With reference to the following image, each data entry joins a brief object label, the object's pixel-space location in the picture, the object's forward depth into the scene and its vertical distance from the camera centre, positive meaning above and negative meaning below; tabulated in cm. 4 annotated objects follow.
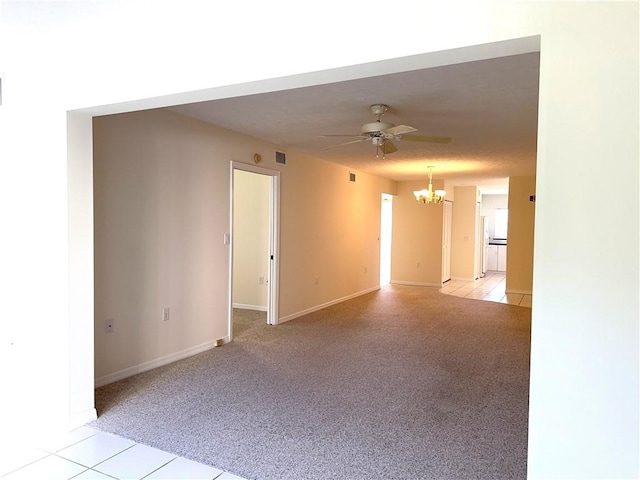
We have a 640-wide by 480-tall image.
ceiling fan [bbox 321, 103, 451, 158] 369 +82
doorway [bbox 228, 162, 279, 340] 662 -26
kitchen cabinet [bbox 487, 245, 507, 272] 1320 -86
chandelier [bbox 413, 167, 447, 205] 778 +58
